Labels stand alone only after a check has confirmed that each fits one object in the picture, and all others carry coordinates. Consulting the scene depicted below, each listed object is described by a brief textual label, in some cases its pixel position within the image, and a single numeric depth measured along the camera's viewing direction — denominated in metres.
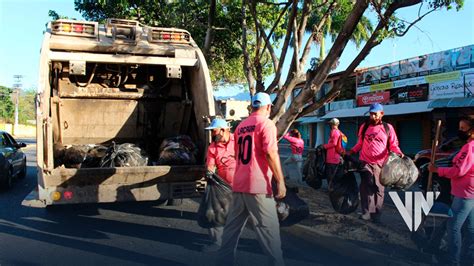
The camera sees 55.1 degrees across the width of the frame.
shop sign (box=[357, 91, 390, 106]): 22.97
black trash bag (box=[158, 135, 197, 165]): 6.23
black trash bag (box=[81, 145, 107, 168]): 6.52
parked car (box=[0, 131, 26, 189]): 9.55
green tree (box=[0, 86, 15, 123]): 68.81
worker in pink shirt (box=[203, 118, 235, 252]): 5.03
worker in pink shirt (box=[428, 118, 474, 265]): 4.13
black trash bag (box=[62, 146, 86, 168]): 6.54
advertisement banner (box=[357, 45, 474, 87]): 17.47
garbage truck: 5.60
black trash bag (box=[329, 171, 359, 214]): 5.80
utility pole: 56.73
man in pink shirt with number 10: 3.88
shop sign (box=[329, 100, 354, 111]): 26.68
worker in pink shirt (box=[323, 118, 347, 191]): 7.20
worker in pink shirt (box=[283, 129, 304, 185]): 10.97
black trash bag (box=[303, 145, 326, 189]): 7.34
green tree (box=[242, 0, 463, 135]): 6.75
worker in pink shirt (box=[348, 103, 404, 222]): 5.80
